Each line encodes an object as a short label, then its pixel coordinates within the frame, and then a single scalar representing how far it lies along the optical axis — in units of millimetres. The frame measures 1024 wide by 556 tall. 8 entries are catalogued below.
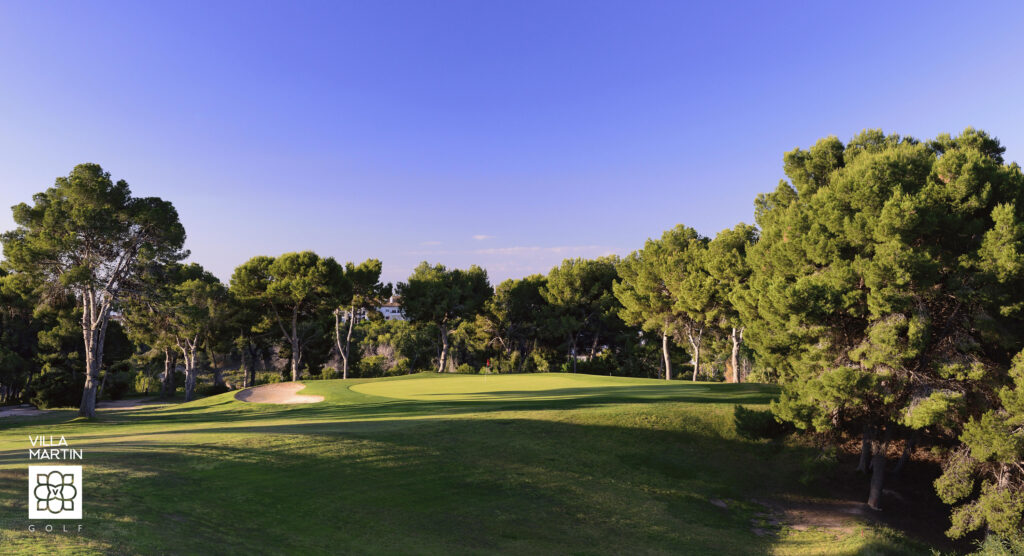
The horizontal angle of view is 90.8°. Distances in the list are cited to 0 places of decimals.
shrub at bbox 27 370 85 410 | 35188
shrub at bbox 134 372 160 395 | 52216
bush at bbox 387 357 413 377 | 53675
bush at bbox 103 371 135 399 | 43094
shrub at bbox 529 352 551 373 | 51781
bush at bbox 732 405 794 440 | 18297
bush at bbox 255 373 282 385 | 52147
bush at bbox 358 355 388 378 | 51219
